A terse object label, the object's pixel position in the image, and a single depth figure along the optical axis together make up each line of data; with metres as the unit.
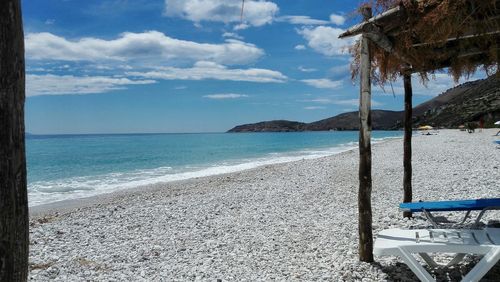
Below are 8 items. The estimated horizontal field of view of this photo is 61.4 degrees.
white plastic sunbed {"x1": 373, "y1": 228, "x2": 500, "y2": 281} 3.93
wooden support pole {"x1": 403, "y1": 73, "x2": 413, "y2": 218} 7.00
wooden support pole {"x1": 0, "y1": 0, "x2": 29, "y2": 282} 1.88
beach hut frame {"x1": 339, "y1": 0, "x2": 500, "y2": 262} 4.82
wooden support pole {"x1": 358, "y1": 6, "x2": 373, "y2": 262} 4.98
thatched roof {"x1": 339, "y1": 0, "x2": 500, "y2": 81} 4.35
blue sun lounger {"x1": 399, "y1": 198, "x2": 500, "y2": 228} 5.18
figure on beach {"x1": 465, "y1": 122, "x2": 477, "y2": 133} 42.73
